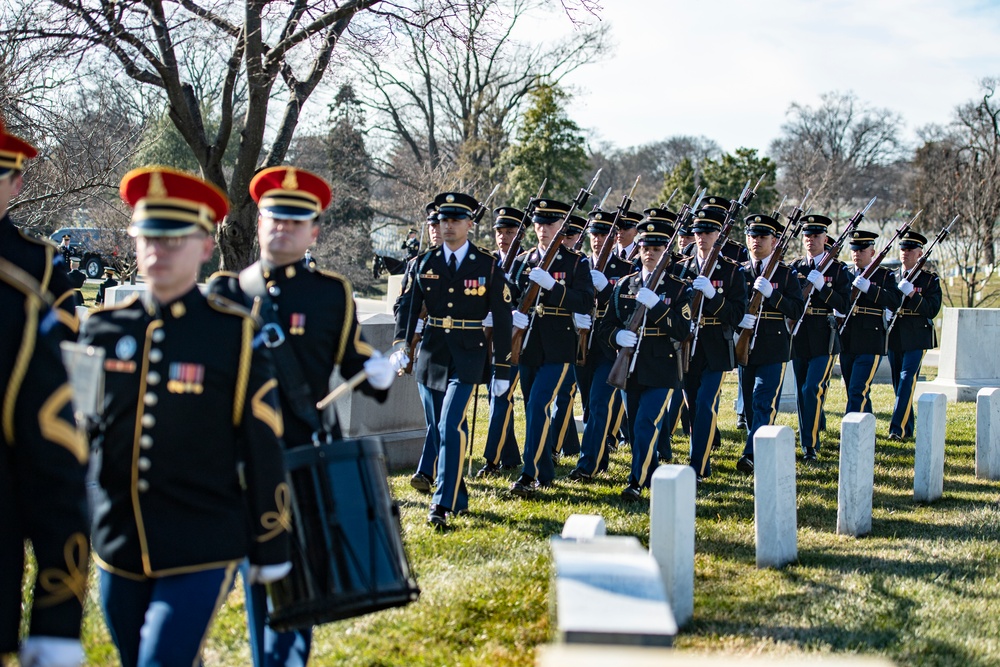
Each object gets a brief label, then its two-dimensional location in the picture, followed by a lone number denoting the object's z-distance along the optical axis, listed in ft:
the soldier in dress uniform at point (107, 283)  72.40
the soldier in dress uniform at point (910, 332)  38.75
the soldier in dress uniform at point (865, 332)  38.32
